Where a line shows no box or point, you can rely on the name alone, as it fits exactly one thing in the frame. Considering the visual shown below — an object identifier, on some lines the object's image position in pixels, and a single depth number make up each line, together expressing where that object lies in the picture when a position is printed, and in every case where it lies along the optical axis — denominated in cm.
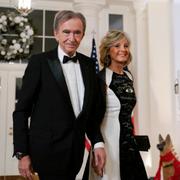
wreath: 501
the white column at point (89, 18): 520
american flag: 483
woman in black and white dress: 163
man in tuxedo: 127
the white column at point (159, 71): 490
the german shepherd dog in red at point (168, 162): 293
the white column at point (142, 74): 516
